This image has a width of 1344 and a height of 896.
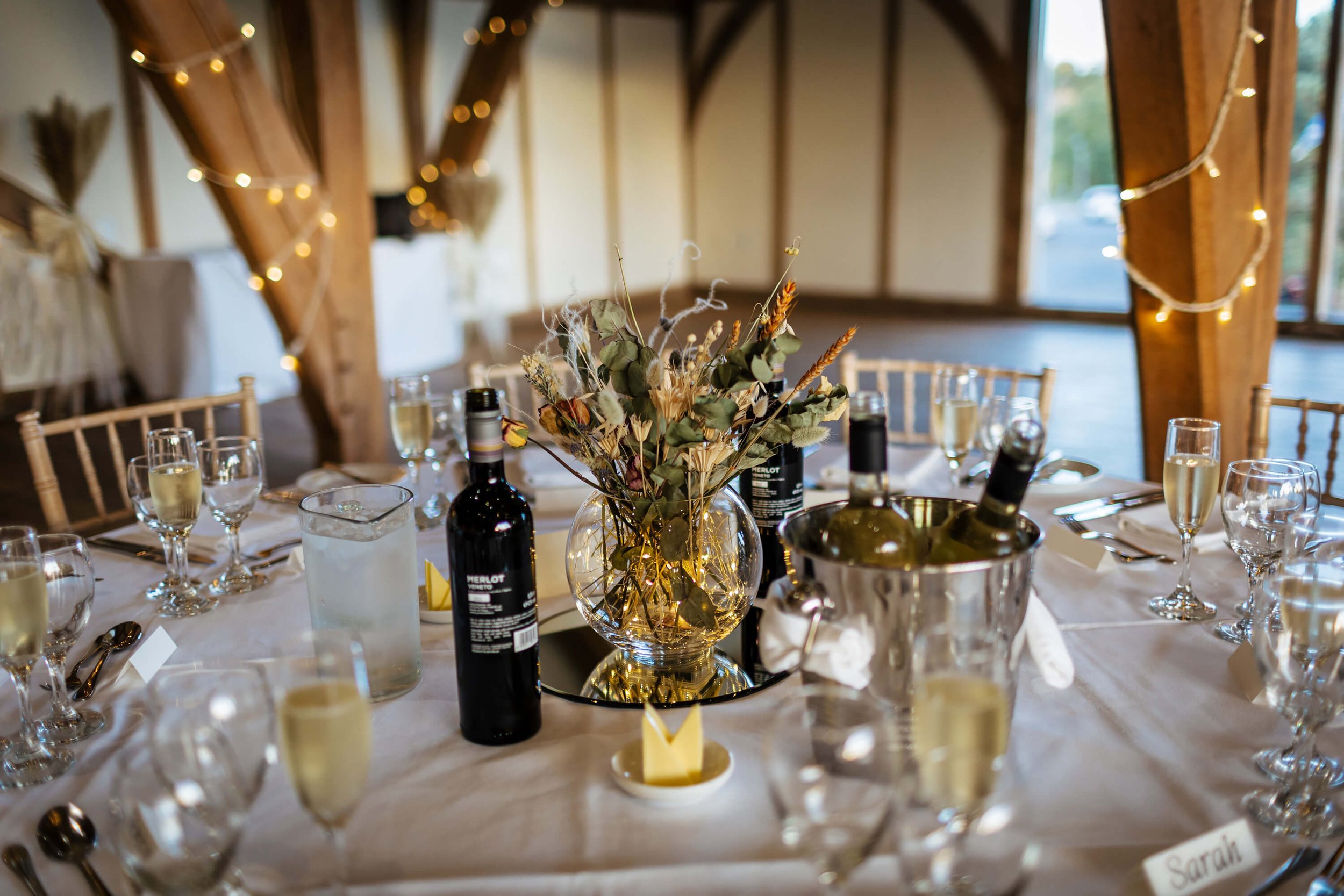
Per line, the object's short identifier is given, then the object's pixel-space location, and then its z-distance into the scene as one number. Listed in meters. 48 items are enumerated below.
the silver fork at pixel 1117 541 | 1.60
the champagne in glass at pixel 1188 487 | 1.39
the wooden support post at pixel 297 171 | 3.16
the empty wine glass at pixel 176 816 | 0.78
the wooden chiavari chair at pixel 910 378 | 2.33
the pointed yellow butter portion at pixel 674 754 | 0.97
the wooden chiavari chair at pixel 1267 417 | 1.97
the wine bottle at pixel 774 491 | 1.29
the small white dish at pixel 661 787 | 0.96
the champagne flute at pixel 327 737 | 0.77
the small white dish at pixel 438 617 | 1.42
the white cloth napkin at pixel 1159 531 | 1.65
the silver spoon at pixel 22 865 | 0.88
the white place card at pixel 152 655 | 1.24
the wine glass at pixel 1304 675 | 0.91
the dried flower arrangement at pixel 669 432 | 1.09
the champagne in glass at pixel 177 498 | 1.47
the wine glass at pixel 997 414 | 1.79
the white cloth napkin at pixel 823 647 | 0.92
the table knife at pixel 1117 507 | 1.78
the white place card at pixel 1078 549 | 1.54
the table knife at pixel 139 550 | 1.68
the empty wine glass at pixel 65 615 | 1.13
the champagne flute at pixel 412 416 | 1.88
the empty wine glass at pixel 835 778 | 0.72
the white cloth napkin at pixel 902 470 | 1.94
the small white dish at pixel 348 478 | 2.05
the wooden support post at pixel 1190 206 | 2.45
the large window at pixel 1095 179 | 7.11
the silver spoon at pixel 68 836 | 0.92
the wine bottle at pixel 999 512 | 0.94
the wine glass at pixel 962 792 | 0.69
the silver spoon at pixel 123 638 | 1.32
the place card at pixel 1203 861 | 0.83
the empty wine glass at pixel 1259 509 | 1.30
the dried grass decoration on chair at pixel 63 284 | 5.51
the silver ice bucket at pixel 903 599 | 0.91
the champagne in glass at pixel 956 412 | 1.82
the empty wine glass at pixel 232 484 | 1.53
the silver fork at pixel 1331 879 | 0.82
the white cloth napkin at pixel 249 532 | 1.74
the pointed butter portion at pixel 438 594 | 1.43
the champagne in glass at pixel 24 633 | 1.04
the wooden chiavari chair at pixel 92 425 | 1.90
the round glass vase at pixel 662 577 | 1.17
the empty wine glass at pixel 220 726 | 0.79
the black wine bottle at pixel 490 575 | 1.00
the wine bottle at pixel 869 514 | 0.95
